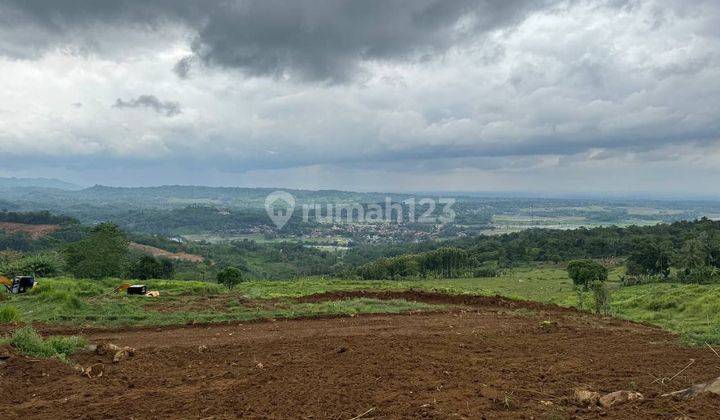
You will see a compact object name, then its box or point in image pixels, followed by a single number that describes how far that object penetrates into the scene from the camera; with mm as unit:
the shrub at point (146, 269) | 39719
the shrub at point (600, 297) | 16500
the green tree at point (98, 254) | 32844
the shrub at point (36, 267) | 29119
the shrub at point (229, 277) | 28766
